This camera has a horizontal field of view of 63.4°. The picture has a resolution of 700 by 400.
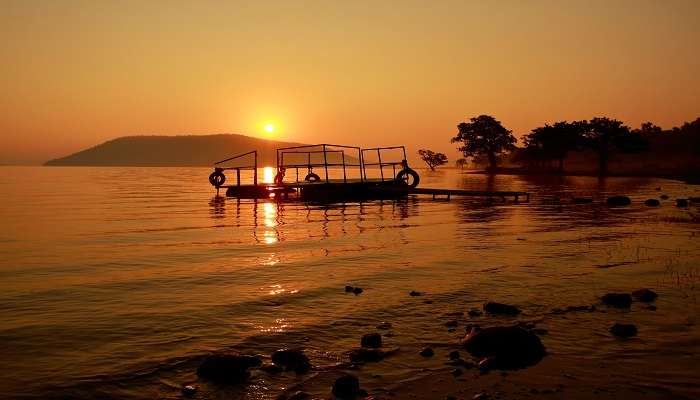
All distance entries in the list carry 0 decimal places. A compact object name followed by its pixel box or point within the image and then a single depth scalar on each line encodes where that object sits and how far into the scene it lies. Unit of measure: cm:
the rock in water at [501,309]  966
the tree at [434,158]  18638
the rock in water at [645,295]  1052
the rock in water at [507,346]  736
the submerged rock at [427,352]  762
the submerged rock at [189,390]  647
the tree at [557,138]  9719
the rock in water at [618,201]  3453
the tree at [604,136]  8975
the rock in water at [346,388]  629
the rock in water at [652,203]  3400
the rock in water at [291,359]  721
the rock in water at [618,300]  1014
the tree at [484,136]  12431
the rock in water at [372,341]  805
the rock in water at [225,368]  687
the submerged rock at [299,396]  624
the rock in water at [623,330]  846
